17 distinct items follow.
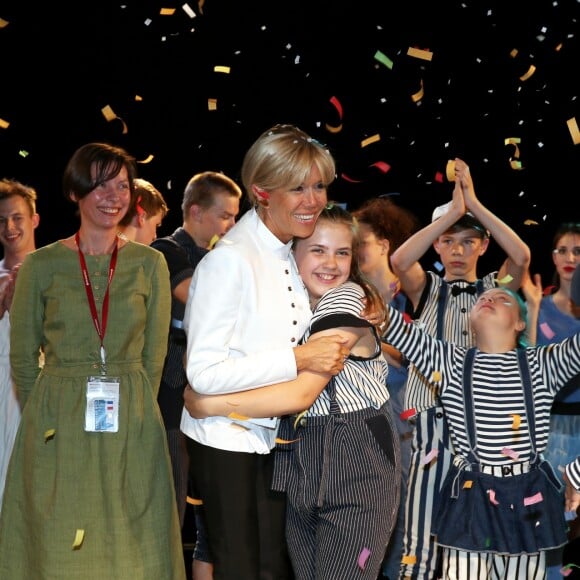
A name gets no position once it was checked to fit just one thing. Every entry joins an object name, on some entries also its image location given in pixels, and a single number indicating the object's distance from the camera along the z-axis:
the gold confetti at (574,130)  5.14
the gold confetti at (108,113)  5.71
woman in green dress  3.53
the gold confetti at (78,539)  3.49
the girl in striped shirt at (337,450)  2.81
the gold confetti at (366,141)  5.32
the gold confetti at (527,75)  5.30
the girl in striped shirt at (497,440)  3.44
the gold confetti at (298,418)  2.93
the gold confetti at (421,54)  5.05
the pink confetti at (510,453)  3.50
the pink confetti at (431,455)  4.36
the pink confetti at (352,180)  6.29
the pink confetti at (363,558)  2.80
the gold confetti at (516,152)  5.83
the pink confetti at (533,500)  3.43
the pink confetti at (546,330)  4.70
